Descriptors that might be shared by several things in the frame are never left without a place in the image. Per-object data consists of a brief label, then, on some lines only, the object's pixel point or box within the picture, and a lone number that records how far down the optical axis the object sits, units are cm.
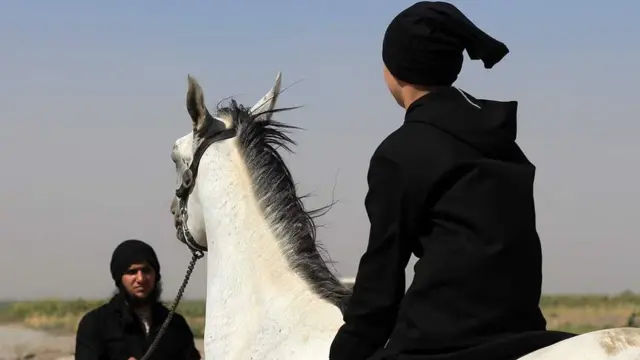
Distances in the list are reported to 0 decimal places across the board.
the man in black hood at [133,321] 668
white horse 429
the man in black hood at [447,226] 318
